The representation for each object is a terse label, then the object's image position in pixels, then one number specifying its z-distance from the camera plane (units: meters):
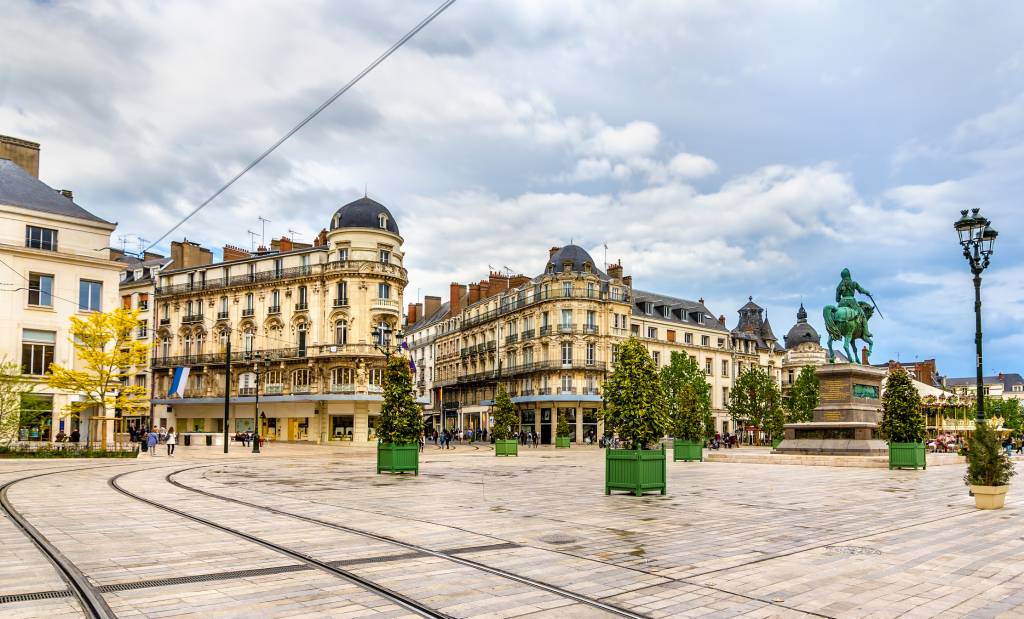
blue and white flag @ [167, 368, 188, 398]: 43.56
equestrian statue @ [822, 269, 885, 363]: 31.94
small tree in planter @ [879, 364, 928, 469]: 24.91
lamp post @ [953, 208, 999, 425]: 16.50
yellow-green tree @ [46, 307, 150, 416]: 34.41
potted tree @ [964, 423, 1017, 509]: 13.41
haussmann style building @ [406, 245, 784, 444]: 64.31
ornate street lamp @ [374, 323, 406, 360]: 31.22
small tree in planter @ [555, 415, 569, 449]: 52.28
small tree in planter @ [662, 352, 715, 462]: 31.28
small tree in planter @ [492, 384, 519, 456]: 41.06
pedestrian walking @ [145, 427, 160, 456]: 36.53
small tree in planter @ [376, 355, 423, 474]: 20.86
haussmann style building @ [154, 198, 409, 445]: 55.97
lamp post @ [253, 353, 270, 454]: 38.62
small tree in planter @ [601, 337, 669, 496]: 15.05
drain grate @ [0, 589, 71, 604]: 6.34
